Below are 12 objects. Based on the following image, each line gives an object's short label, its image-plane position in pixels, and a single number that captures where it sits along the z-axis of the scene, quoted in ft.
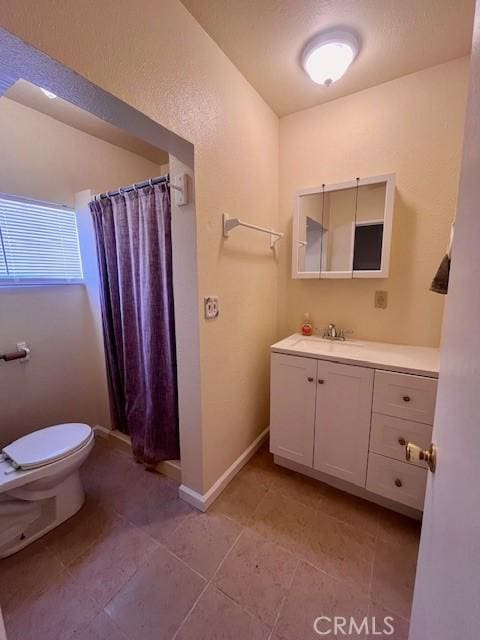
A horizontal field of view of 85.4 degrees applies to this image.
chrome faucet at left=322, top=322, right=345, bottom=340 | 6.27
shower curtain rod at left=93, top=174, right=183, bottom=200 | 4.80
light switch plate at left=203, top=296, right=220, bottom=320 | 4.54
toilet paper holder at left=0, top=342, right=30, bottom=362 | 5.46
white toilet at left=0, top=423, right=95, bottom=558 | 4.21
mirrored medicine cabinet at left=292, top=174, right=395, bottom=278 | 5.37
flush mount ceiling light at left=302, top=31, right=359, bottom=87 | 4.17
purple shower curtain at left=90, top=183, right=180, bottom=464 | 5.23
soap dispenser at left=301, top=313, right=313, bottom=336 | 6.61
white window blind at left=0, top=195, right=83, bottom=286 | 5.44
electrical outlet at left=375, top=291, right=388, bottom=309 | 5.77
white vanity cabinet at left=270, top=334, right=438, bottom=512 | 4.41
